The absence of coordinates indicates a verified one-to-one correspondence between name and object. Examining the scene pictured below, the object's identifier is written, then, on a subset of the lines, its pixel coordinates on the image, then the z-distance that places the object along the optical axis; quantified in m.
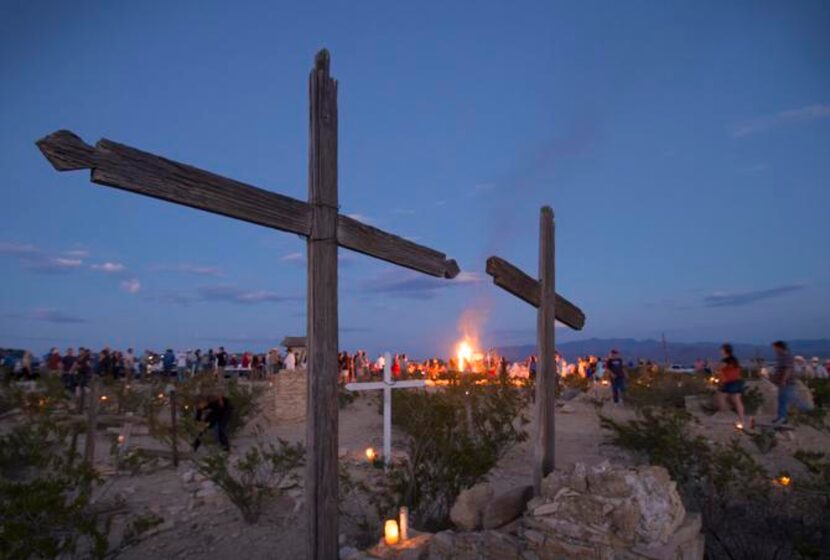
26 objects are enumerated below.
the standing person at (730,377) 10.31
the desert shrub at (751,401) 15.41
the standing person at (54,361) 20.97
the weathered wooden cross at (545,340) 5.70
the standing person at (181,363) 23.35
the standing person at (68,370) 19.91
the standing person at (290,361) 20.47
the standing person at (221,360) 24.42
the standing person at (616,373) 17.95
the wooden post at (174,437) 10.77
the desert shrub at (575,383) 22.33
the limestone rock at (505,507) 5.62
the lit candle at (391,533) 5.26
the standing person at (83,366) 19.41
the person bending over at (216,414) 12.22
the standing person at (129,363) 22.54
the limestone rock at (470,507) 5.74
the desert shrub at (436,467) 7.01
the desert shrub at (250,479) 7.72
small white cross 10.18
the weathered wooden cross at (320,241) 3.52
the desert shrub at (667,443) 7.27
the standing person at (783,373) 9.73
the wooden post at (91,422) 10.04
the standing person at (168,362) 24.00
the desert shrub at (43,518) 4.35
